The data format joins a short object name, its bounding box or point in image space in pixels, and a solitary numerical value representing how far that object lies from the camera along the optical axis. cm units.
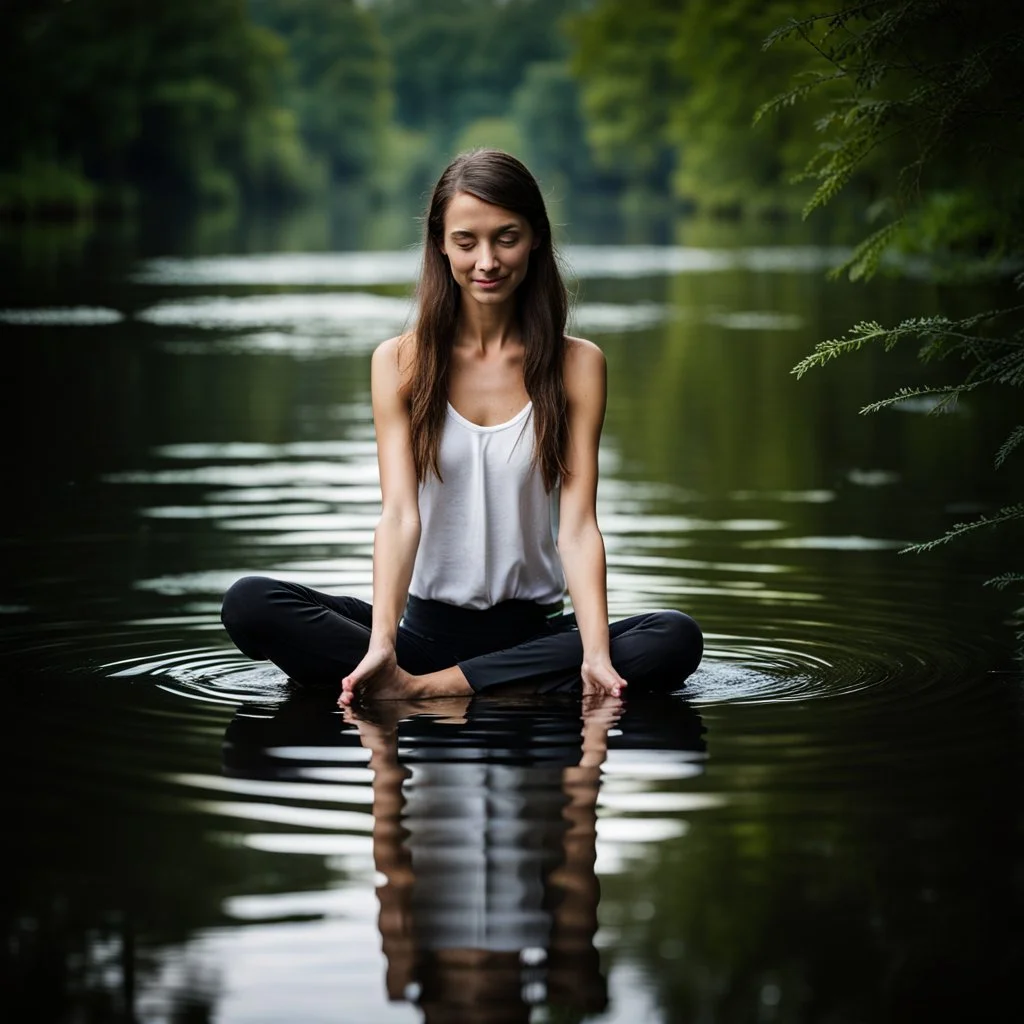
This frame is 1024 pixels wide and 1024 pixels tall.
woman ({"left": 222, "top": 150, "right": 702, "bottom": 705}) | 551
